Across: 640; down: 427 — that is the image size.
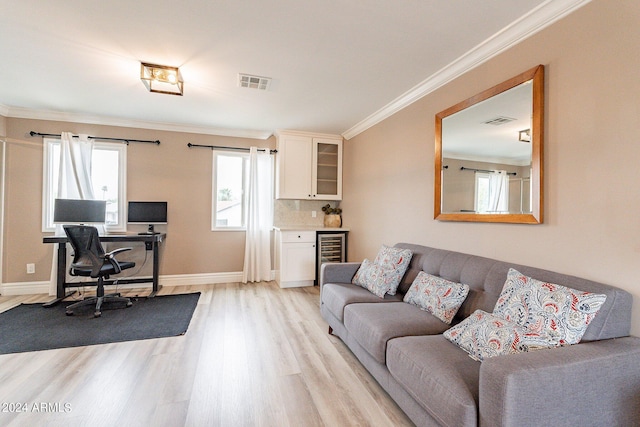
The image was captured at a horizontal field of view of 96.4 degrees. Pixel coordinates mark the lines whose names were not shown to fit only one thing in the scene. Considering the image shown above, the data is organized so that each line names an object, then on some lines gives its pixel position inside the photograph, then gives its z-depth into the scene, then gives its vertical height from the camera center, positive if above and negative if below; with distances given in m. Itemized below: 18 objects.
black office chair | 3.16 -0.52
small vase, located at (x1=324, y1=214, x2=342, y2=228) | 4.73 -0.11
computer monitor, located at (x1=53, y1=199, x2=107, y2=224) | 3.64 -0.01
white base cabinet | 4.29 -0.67
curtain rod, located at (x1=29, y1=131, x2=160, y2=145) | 3.86 +1.04
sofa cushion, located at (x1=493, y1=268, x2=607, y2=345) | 1.32 -0.45
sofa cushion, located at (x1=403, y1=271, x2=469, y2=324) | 1.93 -0.57
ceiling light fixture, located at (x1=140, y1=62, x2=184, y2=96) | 2.53 +1.24
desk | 3.56 -0.57
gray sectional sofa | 1.10 -0.71
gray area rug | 2.53 -1.15
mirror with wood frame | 1.82 +0.47
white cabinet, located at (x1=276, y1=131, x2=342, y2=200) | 4.48 +0.77
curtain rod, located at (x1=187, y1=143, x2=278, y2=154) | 4.43 +1.05
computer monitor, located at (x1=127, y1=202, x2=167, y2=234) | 4.07 -0.02
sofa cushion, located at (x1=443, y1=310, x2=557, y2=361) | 1.35 -0.60
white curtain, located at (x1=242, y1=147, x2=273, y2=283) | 4.55 -0.09
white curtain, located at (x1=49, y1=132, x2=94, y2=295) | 3.83 +0.53
